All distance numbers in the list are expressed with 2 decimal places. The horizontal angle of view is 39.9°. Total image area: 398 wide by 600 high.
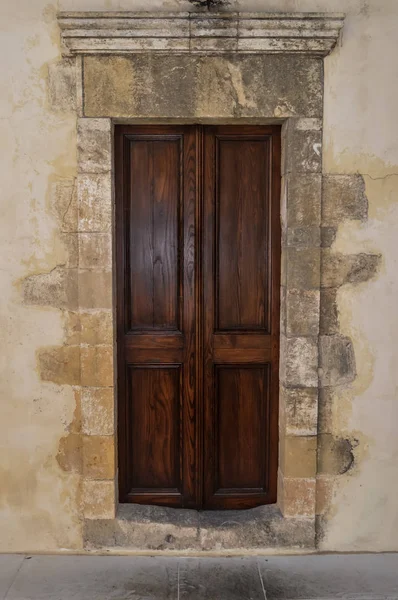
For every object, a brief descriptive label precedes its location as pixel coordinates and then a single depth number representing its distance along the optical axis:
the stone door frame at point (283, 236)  2.78
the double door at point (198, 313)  3.06
